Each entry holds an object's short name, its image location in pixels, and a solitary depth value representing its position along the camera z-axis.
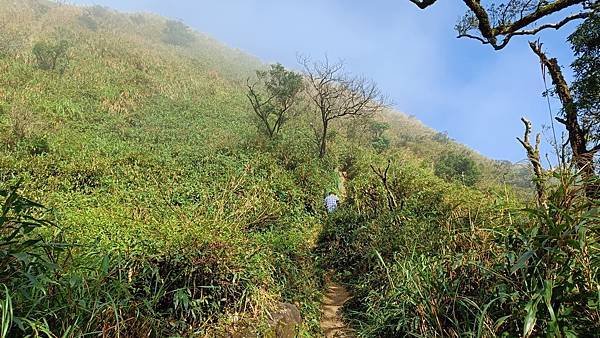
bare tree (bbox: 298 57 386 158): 15.51
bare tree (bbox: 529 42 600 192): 6.69
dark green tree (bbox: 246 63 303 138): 15.73
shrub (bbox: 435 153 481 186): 15.62
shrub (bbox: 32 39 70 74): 16.77
